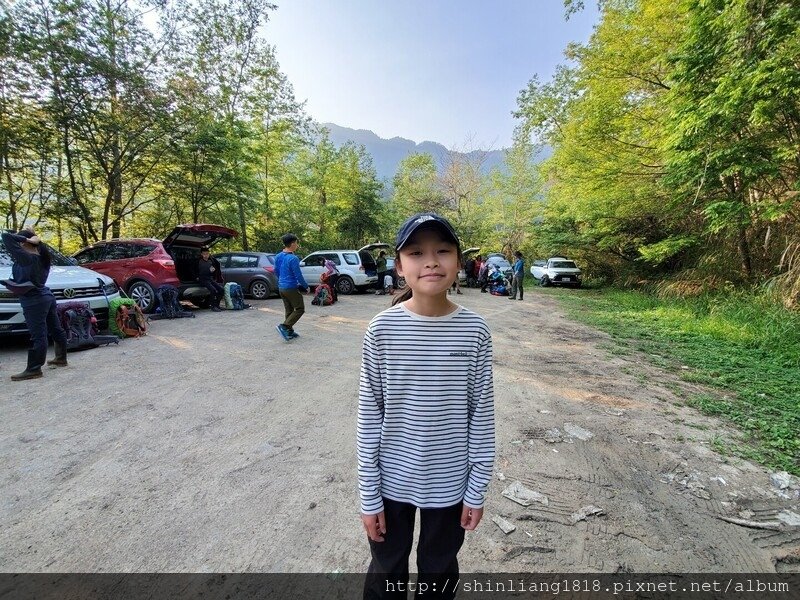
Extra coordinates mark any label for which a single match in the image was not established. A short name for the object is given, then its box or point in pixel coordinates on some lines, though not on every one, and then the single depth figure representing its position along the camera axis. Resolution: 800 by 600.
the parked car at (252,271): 11.41
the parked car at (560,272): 18.20
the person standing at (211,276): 9.04
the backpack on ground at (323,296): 10.47
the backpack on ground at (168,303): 8.08
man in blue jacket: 6.05
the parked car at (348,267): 13.12
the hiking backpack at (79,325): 5.48
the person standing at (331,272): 11.29
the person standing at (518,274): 12.24
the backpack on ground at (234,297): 9.45
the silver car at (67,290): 5.16
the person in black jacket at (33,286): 4.20
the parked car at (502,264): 15.87
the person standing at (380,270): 14.07
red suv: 8.15
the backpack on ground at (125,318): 6.27
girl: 1.30
